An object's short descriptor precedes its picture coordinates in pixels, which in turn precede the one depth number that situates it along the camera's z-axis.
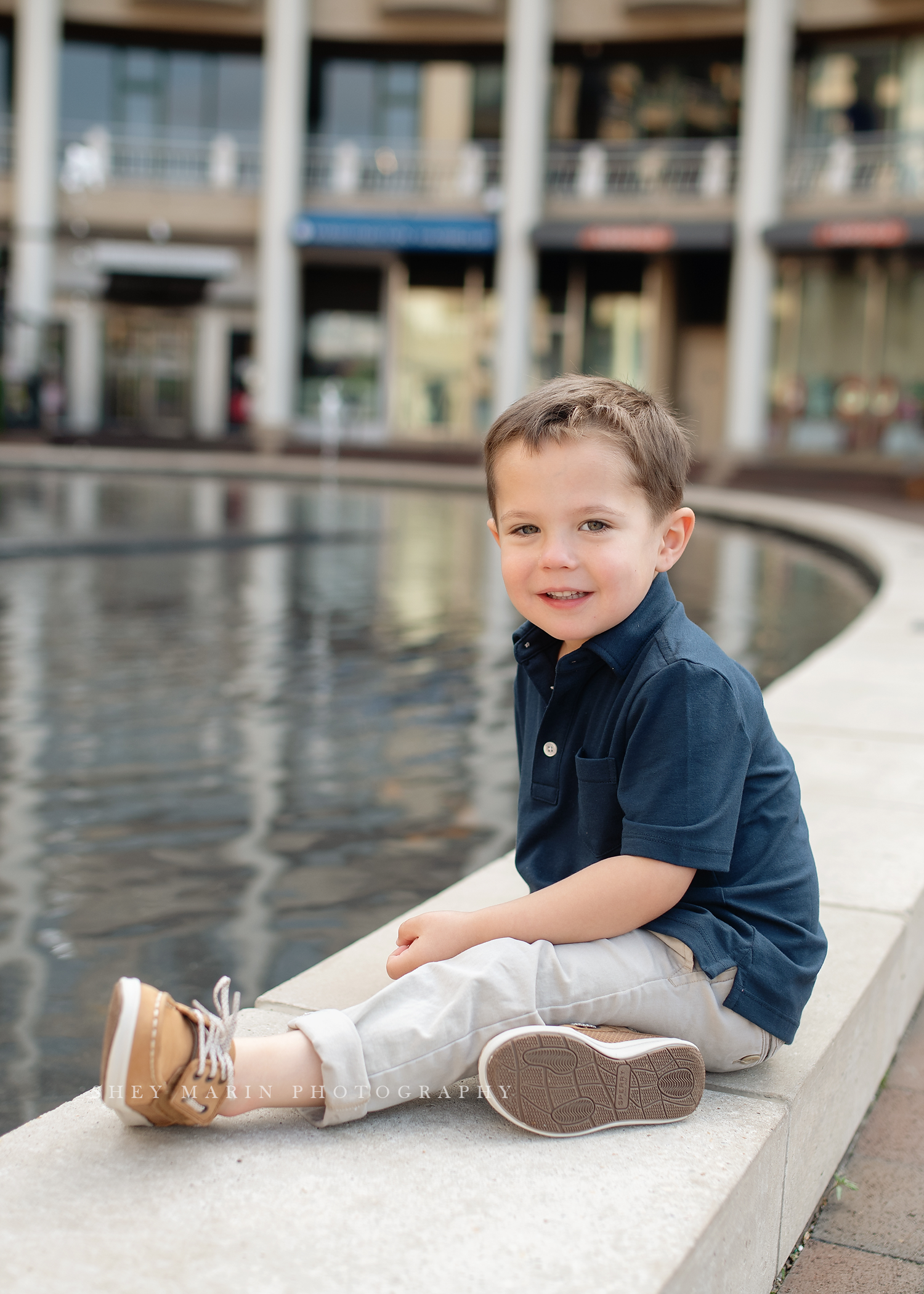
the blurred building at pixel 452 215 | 27.70
